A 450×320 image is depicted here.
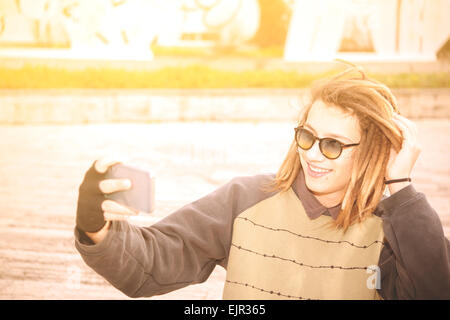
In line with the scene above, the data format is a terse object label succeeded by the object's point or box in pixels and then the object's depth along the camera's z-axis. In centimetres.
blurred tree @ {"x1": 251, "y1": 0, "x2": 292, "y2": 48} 1409
